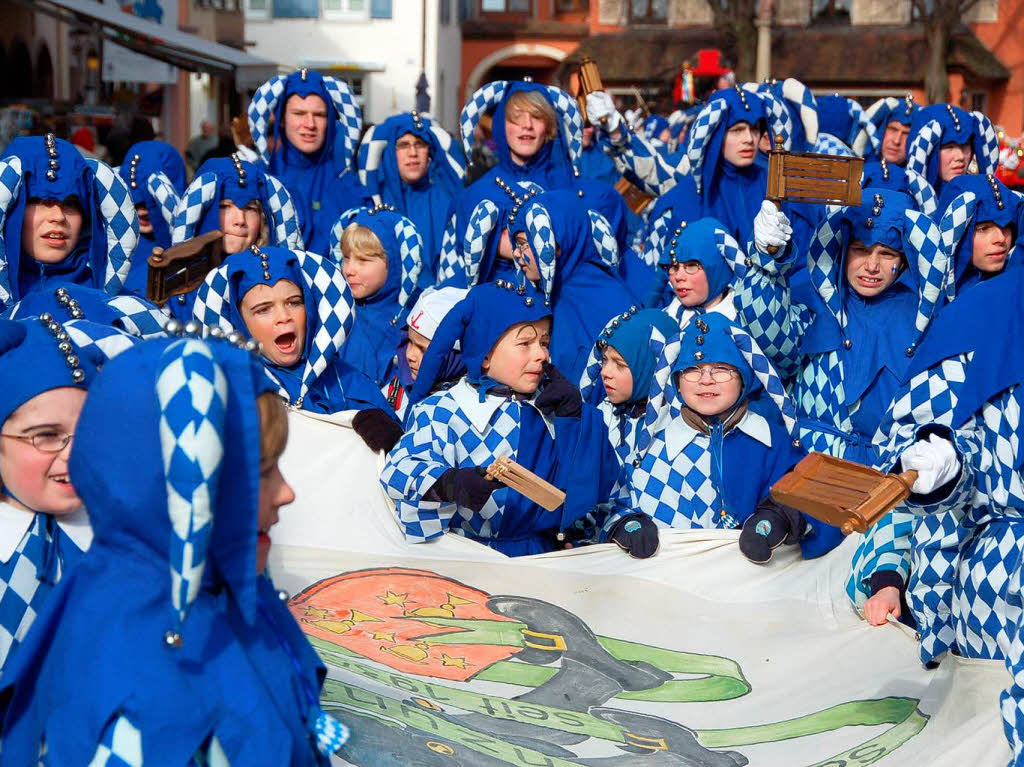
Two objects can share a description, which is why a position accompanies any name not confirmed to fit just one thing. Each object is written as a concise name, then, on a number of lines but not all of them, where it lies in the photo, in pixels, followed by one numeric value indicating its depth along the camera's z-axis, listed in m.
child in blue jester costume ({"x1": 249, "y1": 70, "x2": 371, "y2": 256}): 7.50
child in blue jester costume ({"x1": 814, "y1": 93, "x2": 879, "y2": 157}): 9.13
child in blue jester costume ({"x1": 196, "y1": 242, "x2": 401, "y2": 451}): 4.99
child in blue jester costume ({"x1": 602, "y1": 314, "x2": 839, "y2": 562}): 4.54
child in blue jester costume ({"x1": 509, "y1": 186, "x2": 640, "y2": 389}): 6.26
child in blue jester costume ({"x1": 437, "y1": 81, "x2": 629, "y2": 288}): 6.73
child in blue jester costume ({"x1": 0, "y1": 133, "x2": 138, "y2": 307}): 5.05
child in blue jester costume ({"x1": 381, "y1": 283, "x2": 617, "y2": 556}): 4.43
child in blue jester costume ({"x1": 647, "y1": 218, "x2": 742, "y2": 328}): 5.96
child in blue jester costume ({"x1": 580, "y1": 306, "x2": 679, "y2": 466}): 5.21
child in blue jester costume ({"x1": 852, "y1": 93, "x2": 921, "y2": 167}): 8.91
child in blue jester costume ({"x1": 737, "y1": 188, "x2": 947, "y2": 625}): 5.36
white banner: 3.24
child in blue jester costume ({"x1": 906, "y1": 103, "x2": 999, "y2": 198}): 8.20
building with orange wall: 33.59
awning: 18.00
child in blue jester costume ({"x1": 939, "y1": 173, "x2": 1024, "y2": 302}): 5.45
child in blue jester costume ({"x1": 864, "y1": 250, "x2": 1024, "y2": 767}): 3.25
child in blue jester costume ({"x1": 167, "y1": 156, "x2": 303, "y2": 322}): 6.18
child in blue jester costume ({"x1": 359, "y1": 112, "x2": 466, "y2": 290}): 7.80
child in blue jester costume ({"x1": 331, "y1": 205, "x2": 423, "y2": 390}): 6.15
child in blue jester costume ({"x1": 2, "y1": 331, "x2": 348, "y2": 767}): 2.05
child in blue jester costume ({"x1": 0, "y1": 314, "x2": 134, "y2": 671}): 2.82
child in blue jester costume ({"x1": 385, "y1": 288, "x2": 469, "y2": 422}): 5.57
